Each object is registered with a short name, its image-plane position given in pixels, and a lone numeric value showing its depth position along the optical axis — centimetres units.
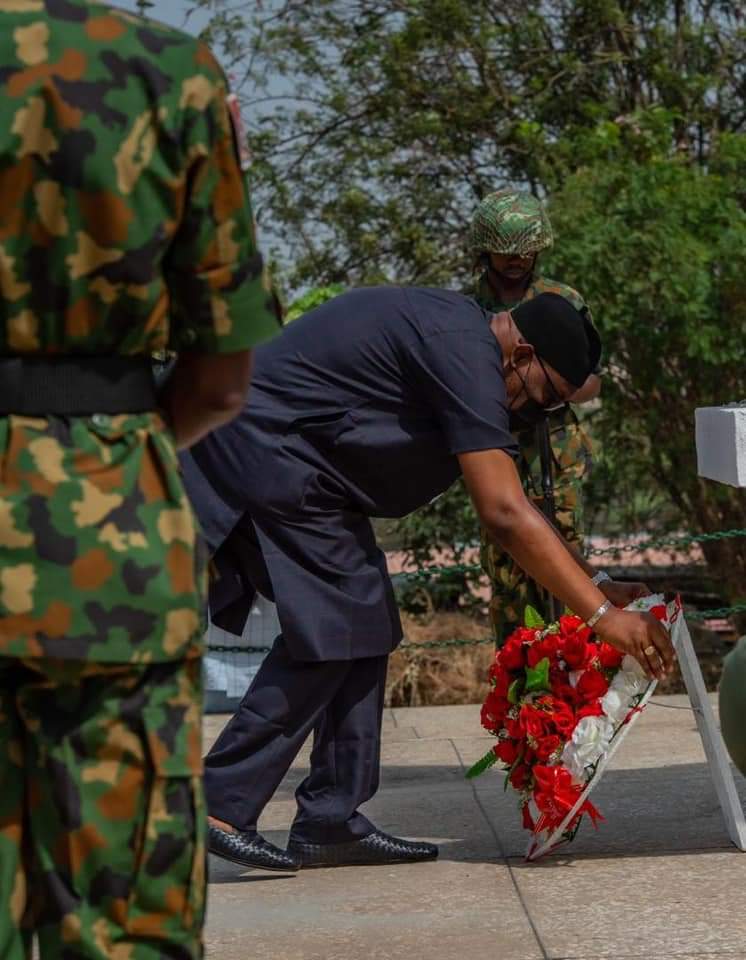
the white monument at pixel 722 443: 428
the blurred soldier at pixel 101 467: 222
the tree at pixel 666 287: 802
